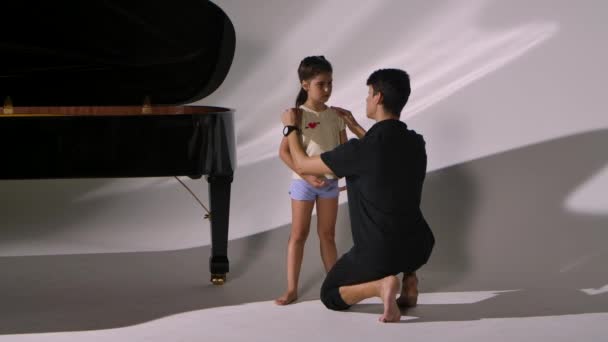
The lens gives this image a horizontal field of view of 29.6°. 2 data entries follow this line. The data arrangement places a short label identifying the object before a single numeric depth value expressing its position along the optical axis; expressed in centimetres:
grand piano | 468
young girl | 396
